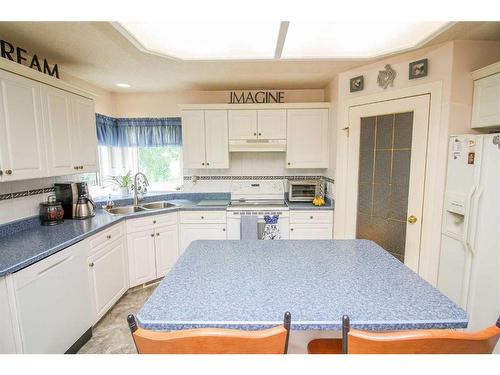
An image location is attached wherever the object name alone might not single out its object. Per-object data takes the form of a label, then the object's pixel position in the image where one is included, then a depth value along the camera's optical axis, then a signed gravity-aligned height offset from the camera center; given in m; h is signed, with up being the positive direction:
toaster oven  3.17 -0.37
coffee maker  2.24 -0.34
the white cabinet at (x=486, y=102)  1.66 +0.42
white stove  2.95 -0.53
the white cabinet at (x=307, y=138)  3.08 +0.31
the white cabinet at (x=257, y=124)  3.10 +0.49
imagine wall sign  3.31 +0.90
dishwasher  1.39 -0.90
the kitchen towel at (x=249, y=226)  2.90 -0.77
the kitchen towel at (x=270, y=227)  2.92 -0.78
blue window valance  3.38 +0.44
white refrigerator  1.52 -0.45
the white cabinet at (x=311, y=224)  2.91 -0.75
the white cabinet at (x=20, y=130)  1.57 +0.24
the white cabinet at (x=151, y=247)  2.56 -0.94
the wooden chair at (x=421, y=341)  0.63 -0.47
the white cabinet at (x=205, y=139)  3.11 +0.31
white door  2.13 -0.12
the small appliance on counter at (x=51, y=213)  2.08 -0.43
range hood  3.13 +0.22
